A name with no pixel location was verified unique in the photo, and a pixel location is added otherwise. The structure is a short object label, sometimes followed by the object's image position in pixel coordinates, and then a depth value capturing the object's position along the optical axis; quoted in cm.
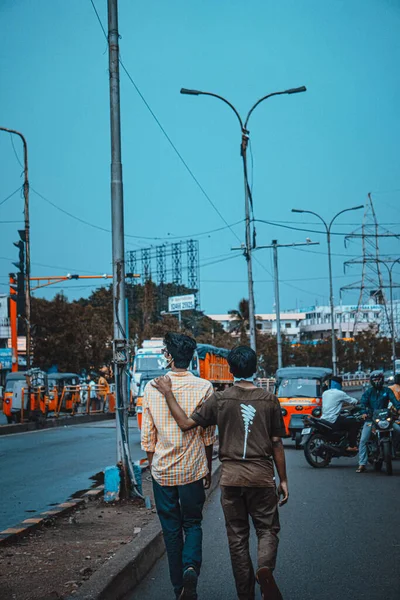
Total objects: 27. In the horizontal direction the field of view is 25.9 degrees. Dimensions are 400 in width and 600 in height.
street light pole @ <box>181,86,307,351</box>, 2612
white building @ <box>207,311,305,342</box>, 15492
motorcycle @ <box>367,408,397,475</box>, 1385
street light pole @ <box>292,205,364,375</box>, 4608
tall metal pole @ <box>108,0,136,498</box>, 1027
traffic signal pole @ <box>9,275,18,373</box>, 3447
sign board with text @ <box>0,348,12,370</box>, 5826
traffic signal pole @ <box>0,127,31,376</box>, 2912
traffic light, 2967
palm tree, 8126
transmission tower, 6010
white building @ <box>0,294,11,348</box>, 6950
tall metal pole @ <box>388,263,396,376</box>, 7278
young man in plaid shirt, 564
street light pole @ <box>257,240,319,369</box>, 4134
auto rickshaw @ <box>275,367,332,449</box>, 2259
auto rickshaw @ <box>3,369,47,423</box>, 2923
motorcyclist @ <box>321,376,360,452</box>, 1541
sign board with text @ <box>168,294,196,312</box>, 6575
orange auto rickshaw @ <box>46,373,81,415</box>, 3656
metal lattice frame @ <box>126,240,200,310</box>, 8069
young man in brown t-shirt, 535
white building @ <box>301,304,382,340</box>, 13912
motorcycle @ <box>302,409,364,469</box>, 1546
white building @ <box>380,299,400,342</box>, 10809
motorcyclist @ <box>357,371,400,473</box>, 1443
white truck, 3256
